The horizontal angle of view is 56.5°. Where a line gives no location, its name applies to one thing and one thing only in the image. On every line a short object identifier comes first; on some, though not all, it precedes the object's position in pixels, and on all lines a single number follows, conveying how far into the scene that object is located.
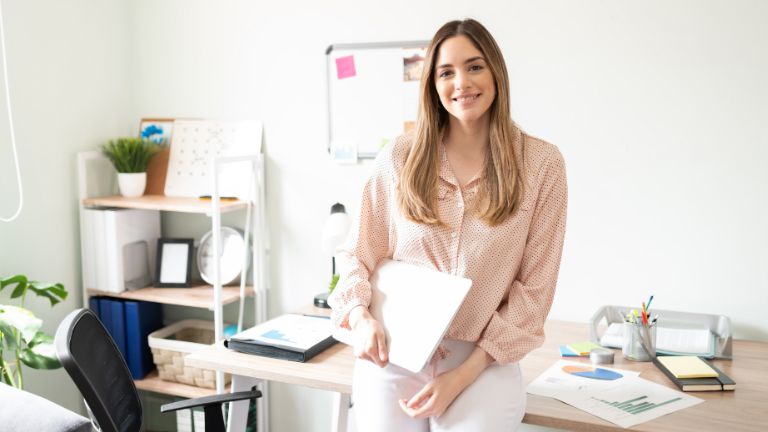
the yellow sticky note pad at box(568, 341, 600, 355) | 1.92
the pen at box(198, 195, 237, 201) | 2.71
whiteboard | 2.46
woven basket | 2.63
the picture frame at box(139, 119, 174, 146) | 2.88
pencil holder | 1.88
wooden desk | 1.49
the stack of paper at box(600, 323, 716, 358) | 1.92
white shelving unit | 2.56
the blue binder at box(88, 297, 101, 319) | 2.77
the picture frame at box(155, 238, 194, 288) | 2.79
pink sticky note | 2.53
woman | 1.46
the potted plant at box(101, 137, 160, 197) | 2.74
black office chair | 1.37
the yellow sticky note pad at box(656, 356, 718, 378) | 1.71
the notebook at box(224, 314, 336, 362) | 1.87
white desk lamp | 2.30
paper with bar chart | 1.53
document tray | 1.95
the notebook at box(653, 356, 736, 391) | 1.66
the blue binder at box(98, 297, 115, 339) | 2.76
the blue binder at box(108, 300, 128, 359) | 2.74
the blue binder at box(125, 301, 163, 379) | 2.73
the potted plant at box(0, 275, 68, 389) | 2.18
